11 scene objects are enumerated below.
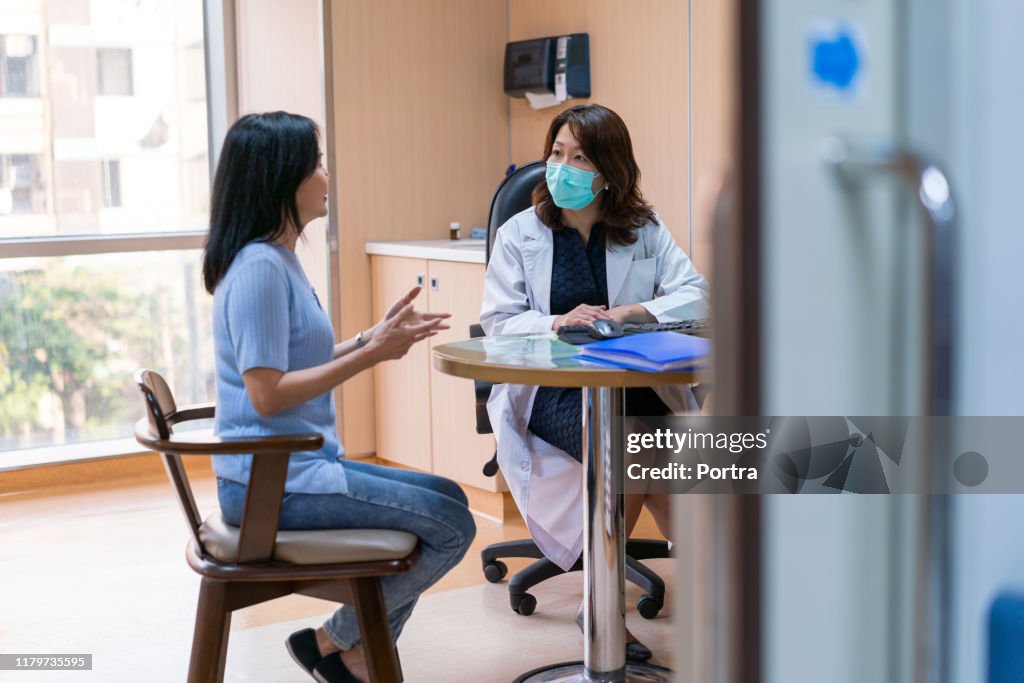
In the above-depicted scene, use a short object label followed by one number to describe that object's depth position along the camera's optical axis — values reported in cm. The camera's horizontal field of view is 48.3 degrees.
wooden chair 188
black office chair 283
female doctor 261
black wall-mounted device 395
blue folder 181
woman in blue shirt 194
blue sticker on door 46
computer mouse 210
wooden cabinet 369
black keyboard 215
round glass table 220
